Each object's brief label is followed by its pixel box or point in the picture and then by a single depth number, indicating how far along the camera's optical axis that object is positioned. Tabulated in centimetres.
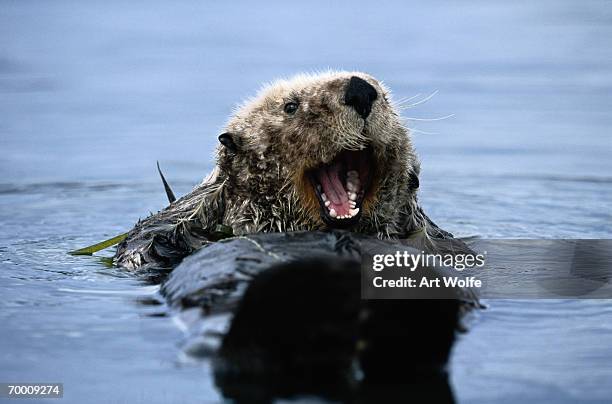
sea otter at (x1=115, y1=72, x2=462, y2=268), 934
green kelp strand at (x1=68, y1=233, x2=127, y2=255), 1132
